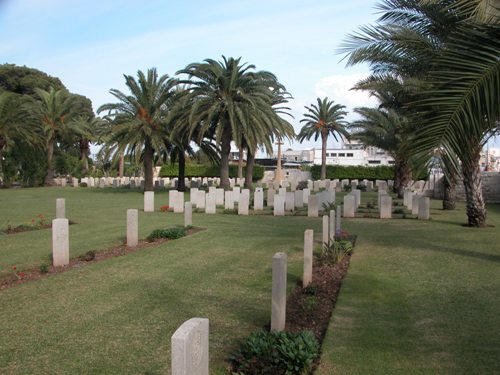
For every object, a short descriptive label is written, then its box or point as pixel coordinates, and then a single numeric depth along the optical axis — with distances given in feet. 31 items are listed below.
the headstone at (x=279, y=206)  64.13
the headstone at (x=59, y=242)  30.04
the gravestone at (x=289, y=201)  68.44
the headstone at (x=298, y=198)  73.56
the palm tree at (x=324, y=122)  161.79
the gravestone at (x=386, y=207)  60.44
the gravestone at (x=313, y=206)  63.16
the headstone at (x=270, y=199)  74.54
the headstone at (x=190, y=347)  8.82
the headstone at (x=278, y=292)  17.54
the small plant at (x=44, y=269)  27.94
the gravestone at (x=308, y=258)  25.57
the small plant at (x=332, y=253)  31.32
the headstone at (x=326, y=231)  32.68
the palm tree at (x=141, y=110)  96.73
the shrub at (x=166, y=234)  40.99
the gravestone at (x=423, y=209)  57.68
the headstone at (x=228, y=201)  69.51
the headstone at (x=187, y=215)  47.77
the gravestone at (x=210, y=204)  65.36
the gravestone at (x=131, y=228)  37.40
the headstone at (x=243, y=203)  63.72
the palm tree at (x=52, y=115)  125.29
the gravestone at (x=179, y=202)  65.41
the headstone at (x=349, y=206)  61.94
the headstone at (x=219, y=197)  73.77
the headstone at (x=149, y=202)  65.98
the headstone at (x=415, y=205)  61.87
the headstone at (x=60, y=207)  50.76
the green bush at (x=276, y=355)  14.64
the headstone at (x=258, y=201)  68.84
